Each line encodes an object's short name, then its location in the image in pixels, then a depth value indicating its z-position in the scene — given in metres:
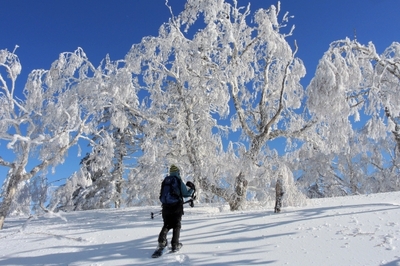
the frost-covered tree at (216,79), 7.99
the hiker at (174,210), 4.31
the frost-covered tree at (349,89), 4.80
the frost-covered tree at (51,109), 7.90
